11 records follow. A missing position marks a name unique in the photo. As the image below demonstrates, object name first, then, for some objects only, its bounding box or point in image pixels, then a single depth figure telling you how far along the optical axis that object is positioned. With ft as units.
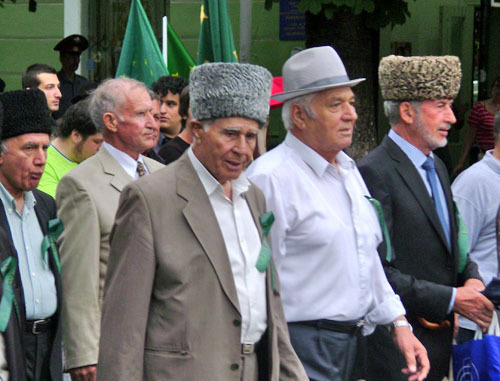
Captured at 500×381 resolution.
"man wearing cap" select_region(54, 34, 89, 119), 65.54
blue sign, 75.47
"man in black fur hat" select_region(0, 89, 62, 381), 26.55
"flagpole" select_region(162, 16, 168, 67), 53.51
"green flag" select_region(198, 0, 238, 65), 48.51
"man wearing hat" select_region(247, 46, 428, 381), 25.69
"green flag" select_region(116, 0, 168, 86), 49.60
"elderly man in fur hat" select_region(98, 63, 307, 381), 20.80
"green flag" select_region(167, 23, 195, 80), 55.01
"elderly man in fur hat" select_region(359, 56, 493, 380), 29.55
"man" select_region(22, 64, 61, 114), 53.87
